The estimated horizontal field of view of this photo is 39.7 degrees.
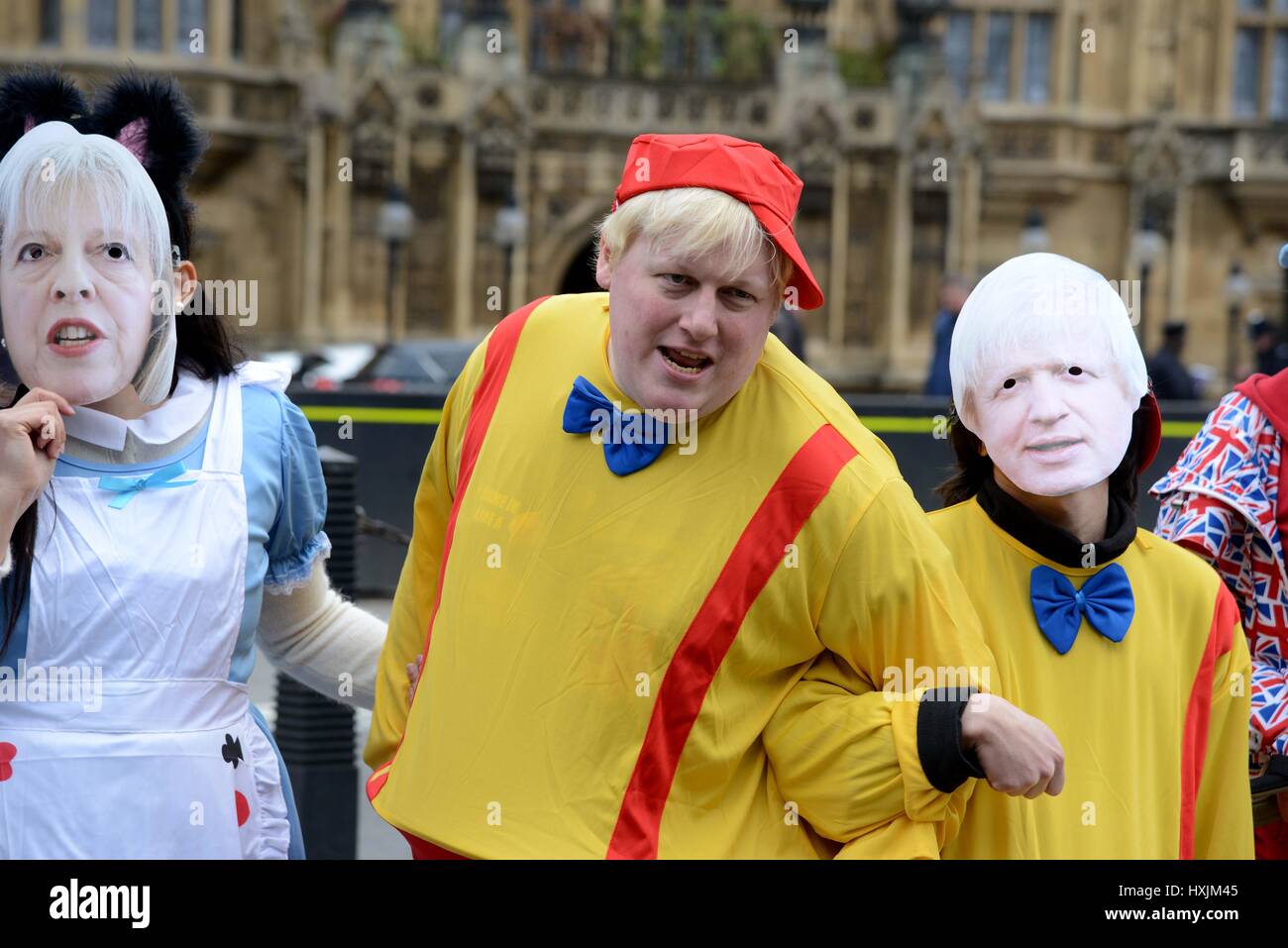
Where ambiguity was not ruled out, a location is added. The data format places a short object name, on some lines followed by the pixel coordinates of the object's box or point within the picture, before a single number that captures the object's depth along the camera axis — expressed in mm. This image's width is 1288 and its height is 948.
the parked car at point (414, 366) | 16625
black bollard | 5578
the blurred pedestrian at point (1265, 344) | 13836
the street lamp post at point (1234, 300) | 26969
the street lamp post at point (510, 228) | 23922
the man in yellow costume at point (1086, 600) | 2713
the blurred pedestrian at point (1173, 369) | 13078
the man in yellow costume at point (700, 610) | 2533
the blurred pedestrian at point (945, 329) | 12555
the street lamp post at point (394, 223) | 22703
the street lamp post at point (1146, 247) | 25875
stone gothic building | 24625
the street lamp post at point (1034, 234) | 24608
